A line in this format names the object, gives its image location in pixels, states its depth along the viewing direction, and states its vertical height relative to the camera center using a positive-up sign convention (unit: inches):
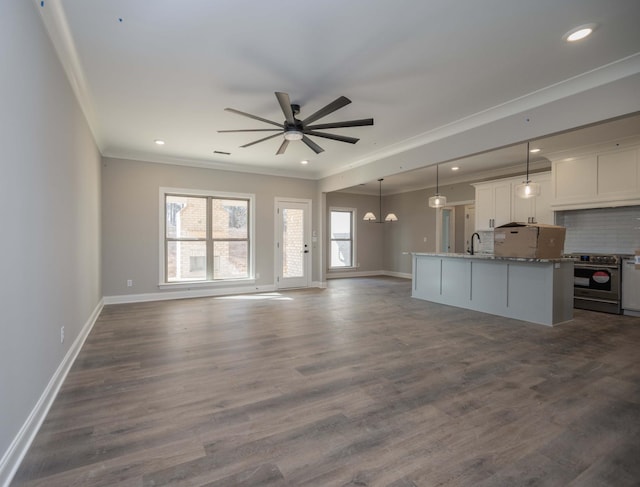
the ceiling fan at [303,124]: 116.6 +47.7
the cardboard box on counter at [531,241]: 178.2 -1.5
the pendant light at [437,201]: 231.9 +26.5
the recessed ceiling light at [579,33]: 97.9 +63.4
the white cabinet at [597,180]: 201.2 +38.4
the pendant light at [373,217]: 349.7 +22.7
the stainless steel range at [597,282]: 208.1 -28.9
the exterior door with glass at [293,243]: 300.5 -4.9
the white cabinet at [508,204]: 249.3 +27.8
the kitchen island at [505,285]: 178.2 -29.1
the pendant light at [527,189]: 184.5 +27.9
